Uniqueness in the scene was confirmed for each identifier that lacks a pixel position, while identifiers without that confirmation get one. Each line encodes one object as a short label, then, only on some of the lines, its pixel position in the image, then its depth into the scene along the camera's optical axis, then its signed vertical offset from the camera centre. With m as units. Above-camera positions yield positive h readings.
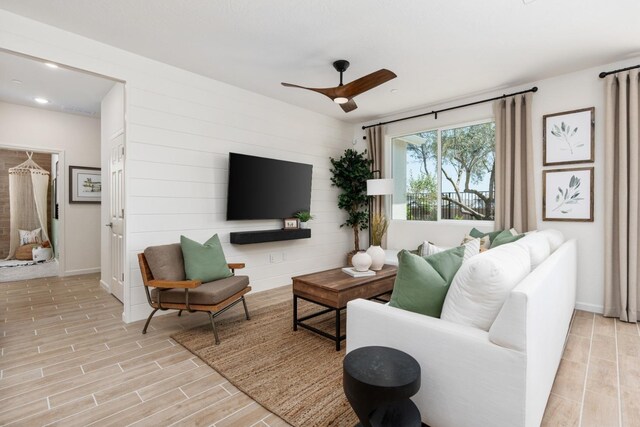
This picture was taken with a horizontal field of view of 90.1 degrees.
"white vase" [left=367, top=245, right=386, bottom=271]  3.27 -0.48
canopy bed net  6.63 +0.26
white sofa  1.31 -0.67
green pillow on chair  3.12 -0.51
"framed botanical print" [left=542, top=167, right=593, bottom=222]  3.58 +0.19
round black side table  1.28 -0.72
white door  3.86 +0.02
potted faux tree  5.45 +0.49
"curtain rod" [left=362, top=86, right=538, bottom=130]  3.94 +1.48
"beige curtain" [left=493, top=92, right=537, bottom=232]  3.88 +0.56
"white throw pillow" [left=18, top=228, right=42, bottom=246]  6.66 -0.55
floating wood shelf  4.07 -0.34
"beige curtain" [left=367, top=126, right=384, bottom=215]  5.45 +0.97
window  4.45 +0.57
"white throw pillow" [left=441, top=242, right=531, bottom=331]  1.50 -0.38
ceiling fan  2.91 +1.22
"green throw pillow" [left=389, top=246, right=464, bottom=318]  1.72 -0.39
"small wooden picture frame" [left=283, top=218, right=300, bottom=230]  4.70 -0.20
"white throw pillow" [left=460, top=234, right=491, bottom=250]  3.40 -0.34
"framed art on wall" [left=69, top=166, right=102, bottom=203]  5.38 +0.45
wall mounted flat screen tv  4.04 +0.31
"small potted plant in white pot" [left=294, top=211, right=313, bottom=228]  4.80 -0.08
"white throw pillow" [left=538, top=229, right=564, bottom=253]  3.00 -0.27
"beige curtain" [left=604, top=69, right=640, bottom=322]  3.24 +0.16
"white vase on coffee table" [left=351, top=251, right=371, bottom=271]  3.08 -0.50
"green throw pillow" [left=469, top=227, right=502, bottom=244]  3.73 -0.28
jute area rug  1.89 -1.16
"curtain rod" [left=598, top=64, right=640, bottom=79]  3.31 +1.47
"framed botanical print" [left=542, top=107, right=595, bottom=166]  3.56 +0.85
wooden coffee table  2.67 -0.70
